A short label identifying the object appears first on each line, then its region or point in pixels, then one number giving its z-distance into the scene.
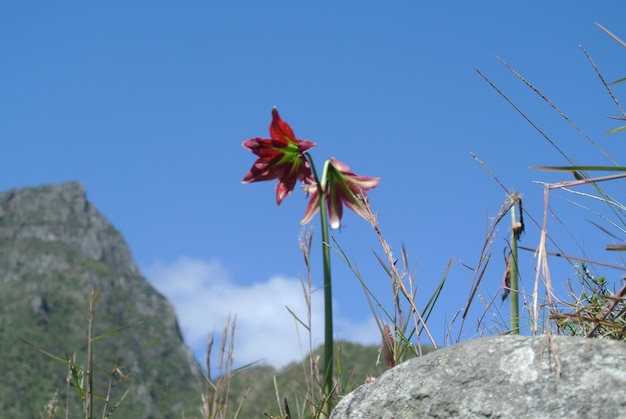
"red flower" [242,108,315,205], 2.34
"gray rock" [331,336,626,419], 1.41
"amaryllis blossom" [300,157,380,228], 2.35
